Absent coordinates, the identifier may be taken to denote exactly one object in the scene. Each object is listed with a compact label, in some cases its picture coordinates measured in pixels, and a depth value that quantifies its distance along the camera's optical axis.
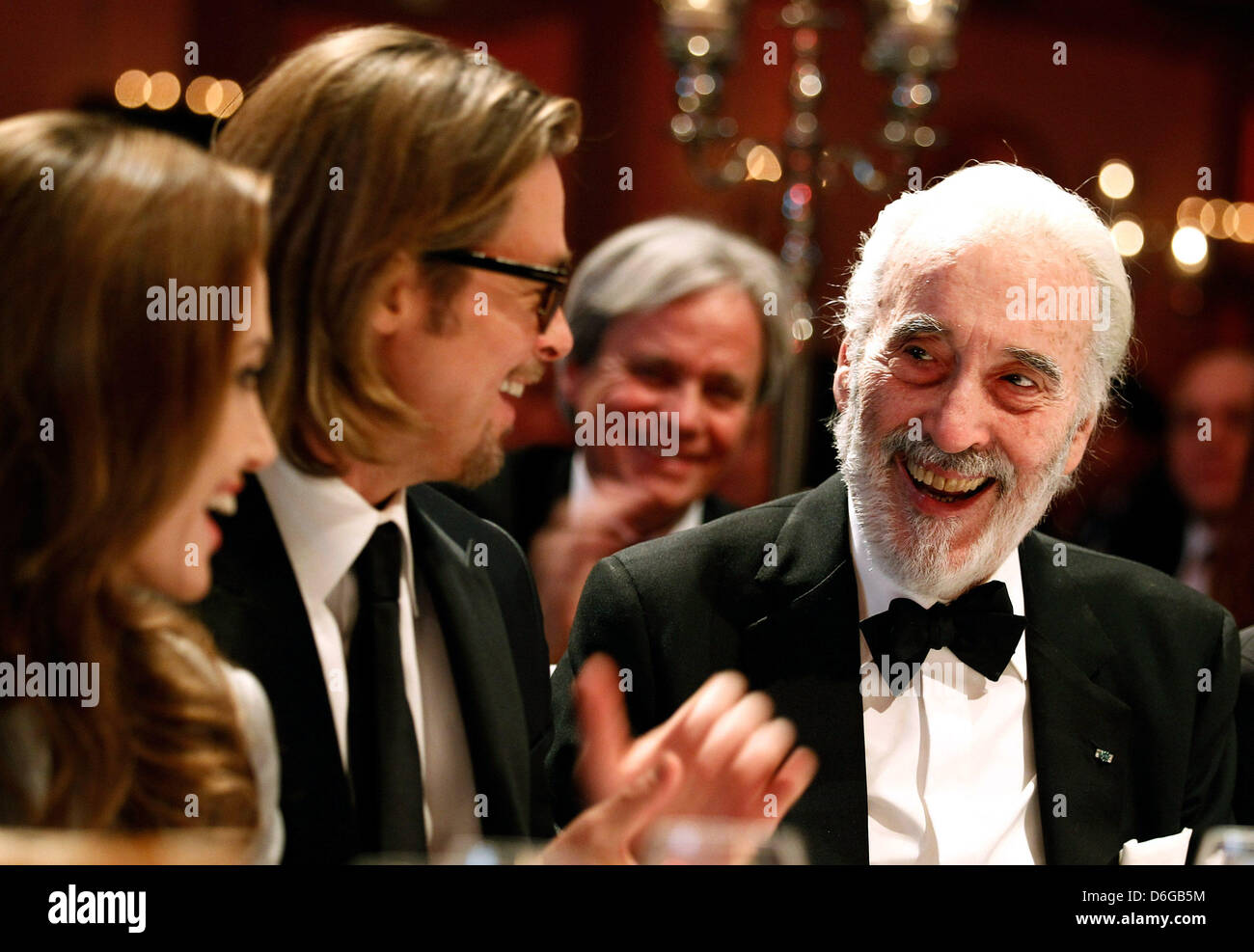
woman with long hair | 1.72
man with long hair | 1.88
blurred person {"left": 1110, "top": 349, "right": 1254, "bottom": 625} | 2.64
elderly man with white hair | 1.99
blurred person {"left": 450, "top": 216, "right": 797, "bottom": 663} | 2.19
